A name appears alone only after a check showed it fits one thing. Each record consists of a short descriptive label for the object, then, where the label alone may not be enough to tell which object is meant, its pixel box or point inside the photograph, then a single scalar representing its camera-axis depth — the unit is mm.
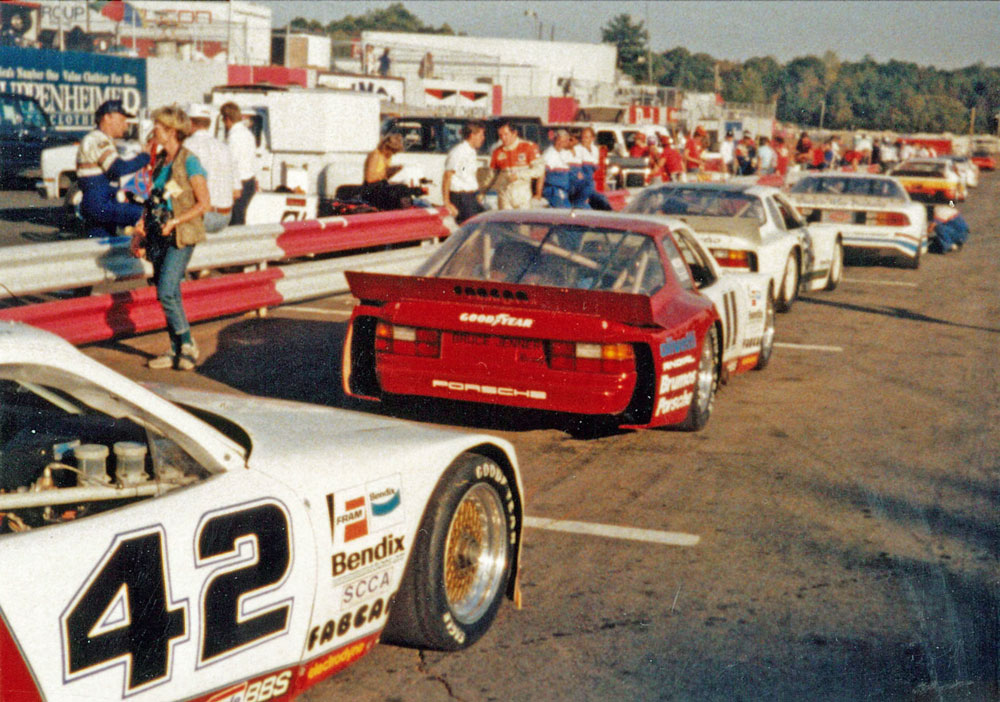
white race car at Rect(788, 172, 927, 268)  16172
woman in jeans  7766
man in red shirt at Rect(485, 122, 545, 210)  12258
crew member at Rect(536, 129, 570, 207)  15266
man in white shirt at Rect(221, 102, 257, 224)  12602
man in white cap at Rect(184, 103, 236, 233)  9531
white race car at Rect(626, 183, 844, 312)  10711
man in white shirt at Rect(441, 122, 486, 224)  12852
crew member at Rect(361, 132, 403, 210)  13531
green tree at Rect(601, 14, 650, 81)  95688
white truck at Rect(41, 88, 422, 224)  18297
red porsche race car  6129
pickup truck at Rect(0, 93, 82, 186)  21172
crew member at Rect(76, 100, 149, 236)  9586
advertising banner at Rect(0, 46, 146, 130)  27469
